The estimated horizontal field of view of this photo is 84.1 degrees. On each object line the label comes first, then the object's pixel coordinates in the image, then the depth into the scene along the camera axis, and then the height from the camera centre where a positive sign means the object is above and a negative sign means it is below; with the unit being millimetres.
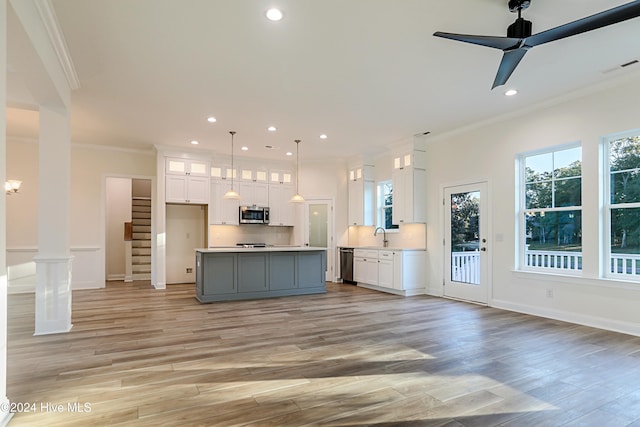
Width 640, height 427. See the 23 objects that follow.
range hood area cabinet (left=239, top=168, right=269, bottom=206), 8695 +762
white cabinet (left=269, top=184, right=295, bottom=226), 9000 +332
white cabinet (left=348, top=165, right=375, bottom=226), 8445 +512
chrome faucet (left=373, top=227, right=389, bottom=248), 8136 -477
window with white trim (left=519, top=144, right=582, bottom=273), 4844 +134
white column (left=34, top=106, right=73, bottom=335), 4125 -78
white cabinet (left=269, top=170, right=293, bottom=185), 9052 +1063
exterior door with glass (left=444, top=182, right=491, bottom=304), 5945 -425
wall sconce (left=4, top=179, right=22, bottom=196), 6551 +582
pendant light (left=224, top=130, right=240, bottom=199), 6778 +430
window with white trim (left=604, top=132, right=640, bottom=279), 4270 +169
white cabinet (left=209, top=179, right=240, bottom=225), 8325 +280
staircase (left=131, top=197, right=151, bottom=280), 9250 -576
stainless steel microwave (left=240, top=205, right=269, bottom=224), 8484 +74
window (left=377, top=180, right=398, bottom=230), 8117 +330
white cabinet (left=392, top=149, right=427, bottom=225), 7000 +628
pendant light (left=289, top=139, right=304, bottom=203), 7109 +982
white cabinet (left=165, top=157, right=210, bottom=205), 7730 +821
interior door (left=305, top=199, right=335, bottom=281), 8898 -174
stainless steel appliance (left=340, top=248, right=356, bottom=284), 8430 -1129
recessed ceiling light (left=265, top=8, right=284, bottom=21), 2975 +1743
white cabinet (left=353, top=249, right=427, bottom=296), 6836 -1051
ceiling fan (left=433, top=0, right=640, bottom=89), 2512 +1448
